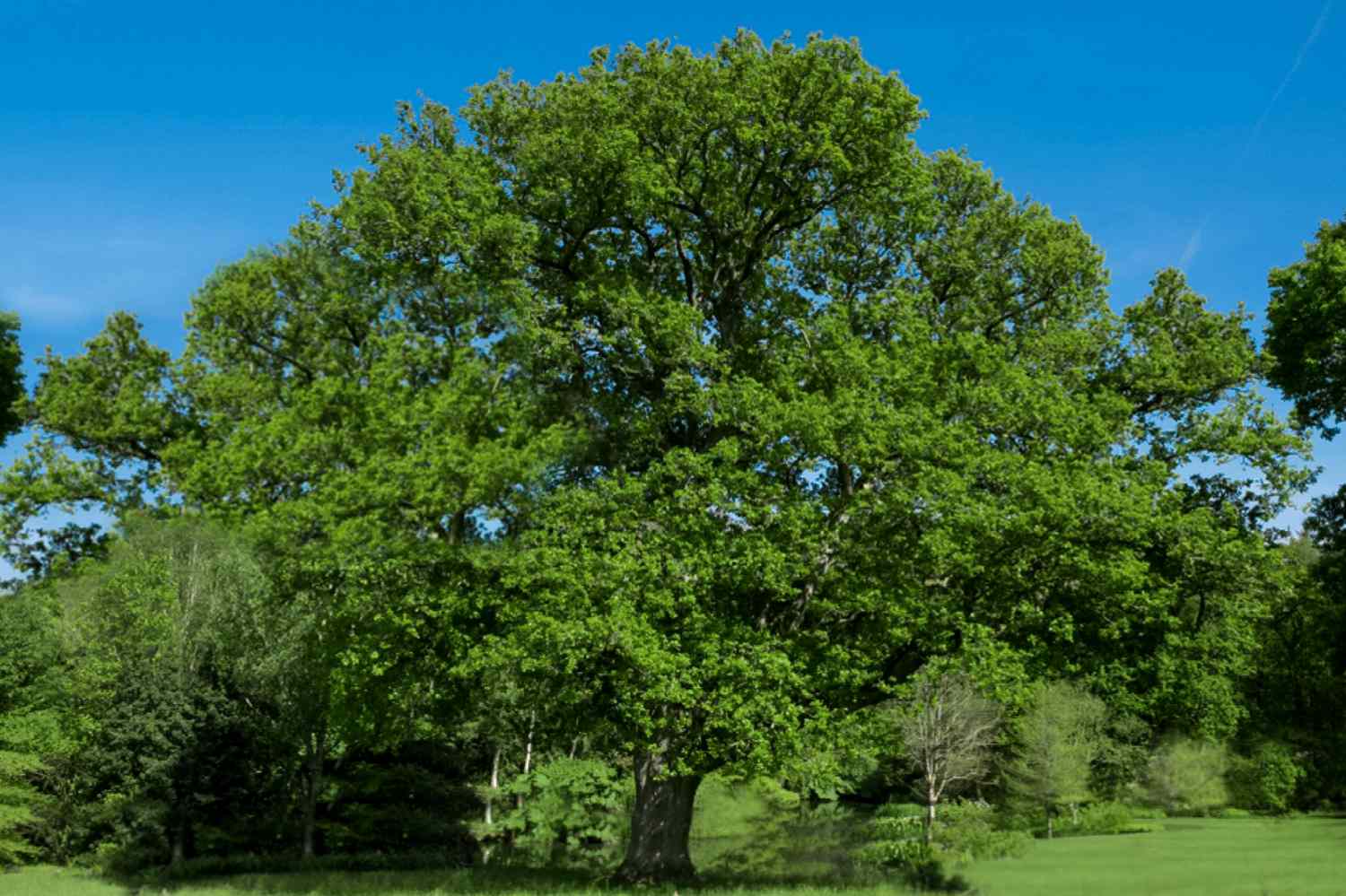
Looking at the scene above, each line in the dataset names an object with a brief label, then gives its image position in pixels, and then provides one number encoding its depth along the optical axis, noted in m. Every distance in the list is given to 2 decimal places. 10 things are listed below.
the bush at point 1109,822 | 48.16
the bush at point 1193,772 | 51.44
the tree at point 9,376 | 49.47
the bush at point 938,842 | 28.60
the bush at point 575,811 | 41.16
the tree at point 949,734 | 48.38
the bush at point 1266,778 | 48.88
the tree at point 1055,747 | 47.22
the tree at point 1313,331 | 34.47
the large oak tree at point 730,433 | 20.30
